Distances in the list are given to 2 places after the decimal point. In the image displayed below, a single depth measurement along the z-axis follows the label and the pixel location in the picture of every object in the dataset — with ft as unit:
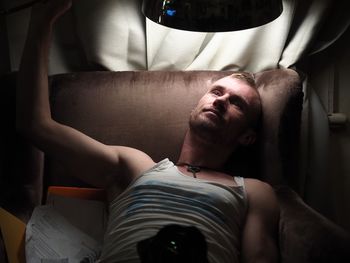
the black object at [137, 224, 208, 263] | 3.30
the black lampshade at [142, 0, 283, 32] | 3.55
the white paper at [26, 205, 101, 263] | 4.38
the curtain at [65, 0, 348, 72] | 5.79
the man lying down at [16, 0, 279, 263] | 4.23
